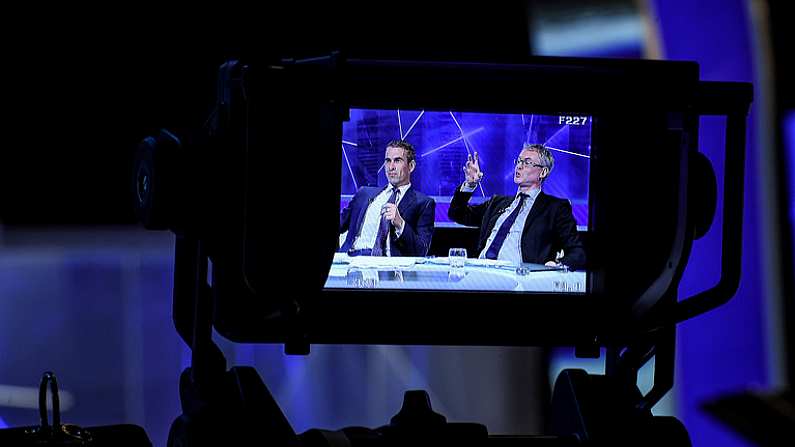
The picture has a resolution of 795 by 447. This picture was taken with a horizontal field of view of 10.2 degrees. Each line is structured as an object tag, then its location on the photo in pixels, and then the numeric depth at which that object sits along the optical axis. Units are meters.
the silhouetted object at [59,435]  2.37
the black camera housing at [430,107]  2.34
